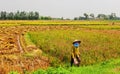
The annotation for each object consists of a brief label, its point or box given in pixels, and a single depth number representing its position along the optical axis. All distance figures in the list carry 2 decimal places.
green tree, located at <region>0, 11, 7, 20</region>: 105.25
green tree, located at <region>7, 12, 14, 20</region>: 106.44
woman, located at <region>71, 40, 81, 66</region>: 12.85
